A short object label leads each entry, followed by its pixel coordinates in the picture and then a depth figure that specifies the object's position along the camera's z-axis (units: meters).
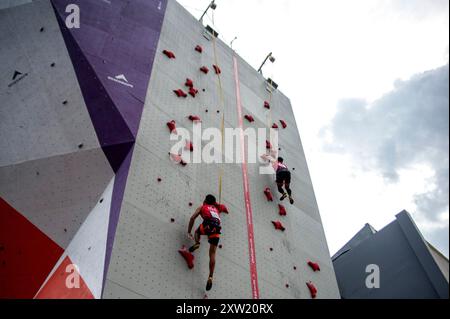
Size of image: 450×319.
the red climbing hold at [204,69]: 7.90
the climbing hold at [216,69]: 8.48
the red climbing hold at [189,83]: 7.03
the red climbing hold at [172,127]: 5.87
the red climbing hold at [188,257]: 4.59
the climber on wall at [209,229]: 4.54
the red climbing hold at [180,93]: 6.59
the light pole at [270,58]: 11.04
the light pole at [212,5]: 9.68
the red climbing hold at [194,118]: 6.51
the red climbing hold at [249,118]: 8.24
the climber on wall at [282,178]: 7.02
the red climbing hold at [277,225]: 6.57
